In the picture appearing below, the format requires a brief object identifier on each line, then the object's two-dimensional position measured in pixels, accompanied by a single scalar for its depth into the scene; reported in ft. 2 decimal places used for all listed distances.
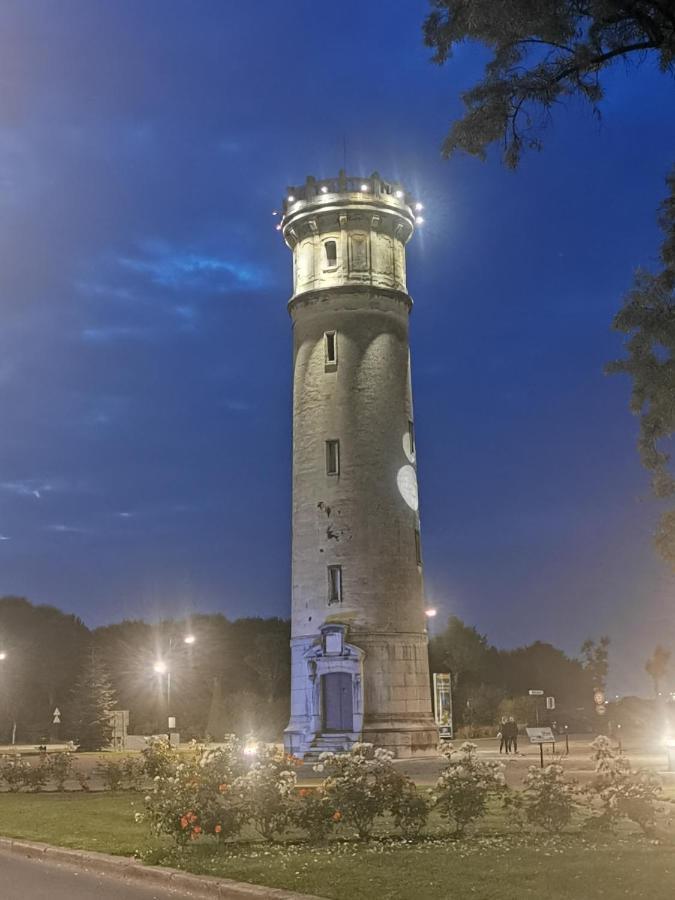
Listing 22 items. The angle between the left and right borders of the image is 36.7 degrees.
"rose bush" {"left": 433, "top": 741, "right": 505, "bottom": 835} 47.57
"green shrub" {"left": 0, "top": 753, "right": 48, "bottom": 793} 87.56
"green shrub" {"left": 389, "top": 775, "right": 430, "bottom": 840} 47.01
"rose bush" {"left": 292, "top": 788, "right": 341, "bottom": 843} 46.52
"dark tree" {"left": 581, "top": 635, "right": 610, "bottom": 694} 318.49
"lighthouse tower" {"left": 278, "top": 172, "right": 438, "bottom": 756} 128.16
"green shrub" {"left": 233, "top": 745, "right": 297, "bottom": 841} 46.78
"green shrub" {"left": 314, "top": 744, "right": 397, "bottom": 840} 46.85
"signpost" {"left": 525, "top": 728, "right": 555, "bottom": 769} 86.28
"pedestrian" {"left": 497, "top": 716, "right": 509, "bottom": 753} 127.11
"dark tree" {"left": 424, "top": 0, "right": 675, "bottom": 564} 47.73
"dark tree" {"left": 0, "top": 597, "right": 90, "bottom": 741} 261.03
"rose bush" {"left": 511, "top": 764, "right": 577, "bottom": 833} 46.52
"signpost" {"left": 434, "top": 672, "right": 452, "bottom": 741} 141.38
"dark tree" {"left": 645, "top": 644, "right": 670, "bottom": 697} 285.84
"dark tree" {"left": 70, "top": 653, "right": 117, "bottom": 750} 187.21
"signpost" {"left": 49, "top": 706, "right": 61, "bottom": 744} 243.19
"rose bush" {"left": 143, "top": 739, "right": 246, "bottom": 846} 46.34
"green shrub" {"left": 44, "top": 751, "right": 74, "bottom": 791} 88.38
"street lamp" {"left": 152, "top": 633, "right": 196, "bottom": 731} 143.63
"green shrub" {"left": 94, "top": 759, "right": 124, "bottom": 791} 85.35
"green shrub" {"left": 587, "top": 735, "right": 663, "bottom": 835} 45.78
